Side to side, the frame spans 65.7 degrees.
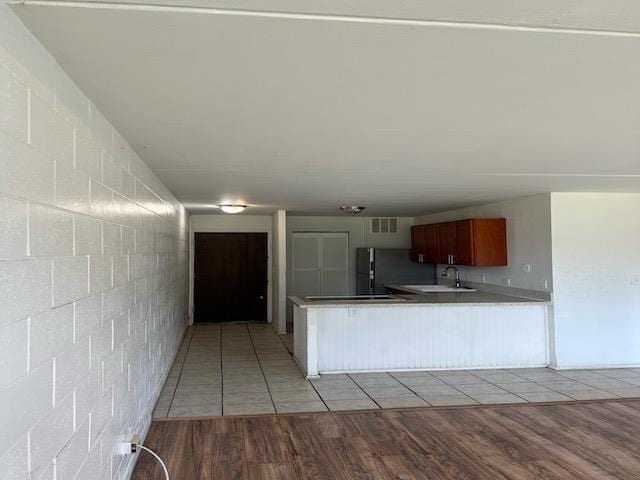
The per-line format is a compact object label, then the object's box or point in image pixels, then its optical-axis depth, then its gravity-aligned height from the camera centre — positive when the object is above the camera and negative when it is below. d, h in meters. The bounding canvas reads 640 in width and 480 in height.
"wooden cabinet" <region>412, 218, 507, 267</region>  6.44 +0.13
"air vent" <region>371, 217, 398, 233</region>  9.70 +0.55
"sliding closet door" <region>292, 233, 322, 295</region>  9.56 -0.20
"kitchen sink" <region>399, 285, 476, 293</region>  7.18 -0.54
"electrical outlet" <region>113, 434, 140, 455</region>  2.66 -1.08
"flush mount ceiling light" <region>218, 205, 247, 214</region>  7.04 +0.67
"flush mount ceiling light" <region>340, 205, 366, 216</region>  7.05 +0.65
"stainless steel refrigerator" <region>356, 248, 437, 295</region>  8.92 -0.30
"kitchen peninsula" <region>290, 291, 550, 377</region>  5.64 -0.94
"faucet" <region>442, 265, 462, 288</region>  7.82 -0.34
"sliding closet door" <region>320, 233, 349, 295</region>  9.67 -0.18
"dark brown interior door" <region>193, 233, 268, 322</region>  9.36 -0.42
